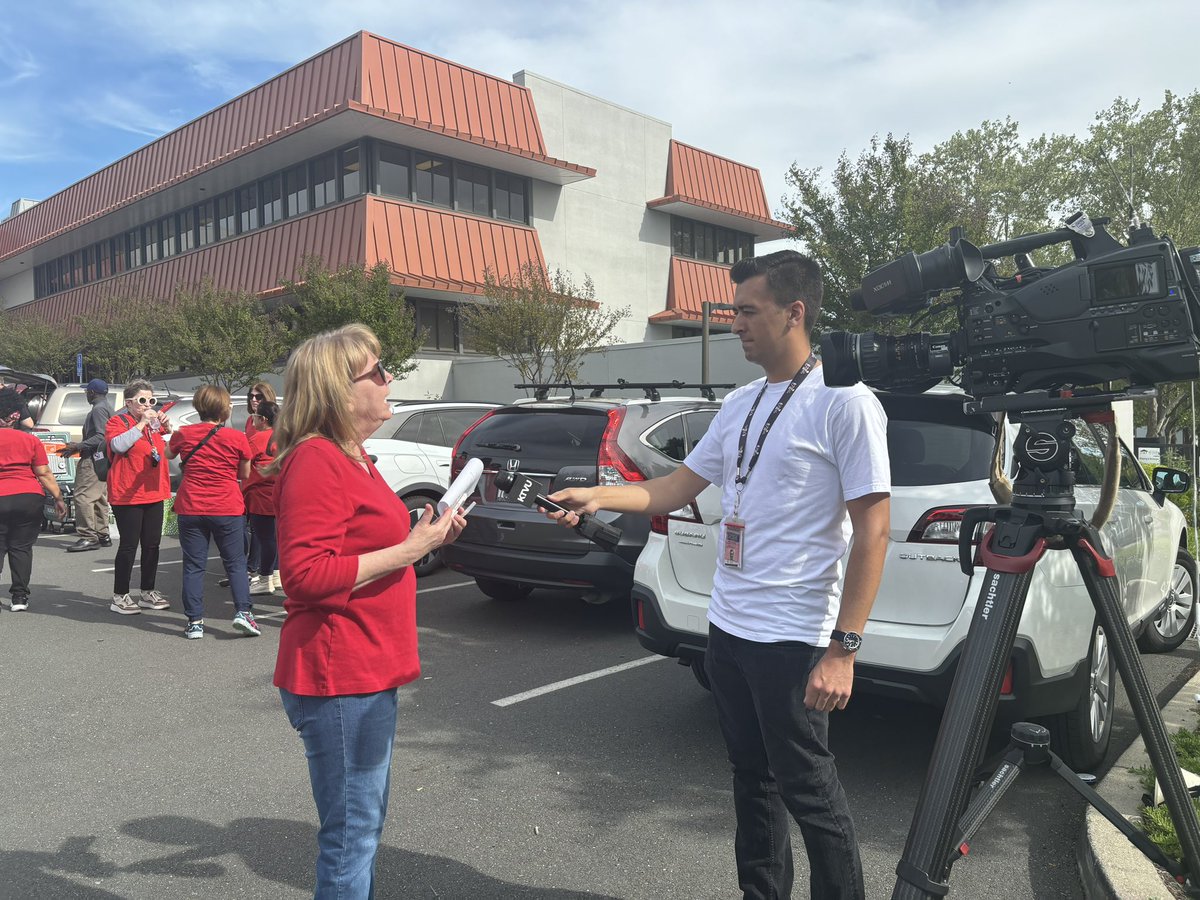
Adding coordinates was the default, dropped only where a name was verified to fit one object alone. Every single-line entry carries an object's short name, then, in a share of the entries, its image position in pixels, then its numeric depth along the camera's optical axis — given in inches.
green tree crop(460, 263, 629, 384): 838.5
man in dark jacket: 413.7
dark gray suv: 237.1
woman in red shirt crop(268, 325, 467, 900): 84.4
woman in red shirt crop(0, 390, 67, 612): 288.0
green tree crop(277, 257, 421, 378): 817.5
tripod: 76.5
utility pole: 743.8
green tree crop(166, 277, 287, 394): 880.9
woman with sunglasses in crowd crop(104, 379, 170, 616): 276.8
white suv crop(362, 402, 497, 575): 336.8
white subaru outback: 135.5
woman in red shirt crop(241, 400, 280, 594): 288.8
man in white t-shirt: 87.4
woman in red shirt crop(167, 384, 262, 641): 254.1
